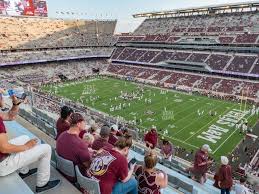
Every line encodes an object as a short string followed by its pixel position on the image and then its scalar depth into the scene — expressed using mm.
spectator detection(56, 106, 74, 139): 3970
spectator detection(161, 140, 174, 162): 7278
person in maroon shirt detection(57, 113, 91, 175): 2983
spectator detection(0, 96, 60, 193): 2617
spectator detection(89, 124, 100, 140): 5045
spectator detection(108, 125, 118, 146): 4753
